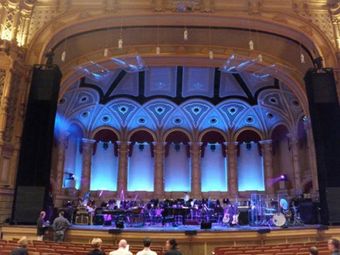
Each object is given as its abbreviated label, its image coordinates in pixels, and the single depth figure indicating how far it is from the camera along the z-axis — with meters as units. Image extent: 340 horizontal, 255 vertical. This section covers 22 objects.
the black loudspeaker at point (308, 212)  11.41
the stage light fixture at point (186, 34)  13.07
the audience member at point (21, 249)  4.31
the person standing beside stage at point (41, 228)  8.81
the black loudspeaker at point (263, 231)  9.20
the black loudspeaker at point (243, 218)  11.97
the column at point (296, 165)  17.55
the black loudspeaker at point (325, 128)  10.91
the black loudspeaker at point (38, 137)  10.60
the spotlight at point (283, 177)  18.73
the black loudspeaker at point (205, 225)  10.02
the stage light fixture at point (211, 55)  13.75
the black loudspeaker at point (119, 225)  10.02
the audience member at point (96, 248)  4.48
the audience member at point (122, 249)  4.67
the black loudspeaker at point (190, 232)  8.75
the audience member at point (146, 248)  4.68
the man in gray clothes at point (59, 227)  8.51
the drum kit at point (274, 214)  11.43
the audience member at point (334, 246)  4.17
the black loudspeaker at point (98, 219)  12.44
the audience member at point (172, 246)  4.63
